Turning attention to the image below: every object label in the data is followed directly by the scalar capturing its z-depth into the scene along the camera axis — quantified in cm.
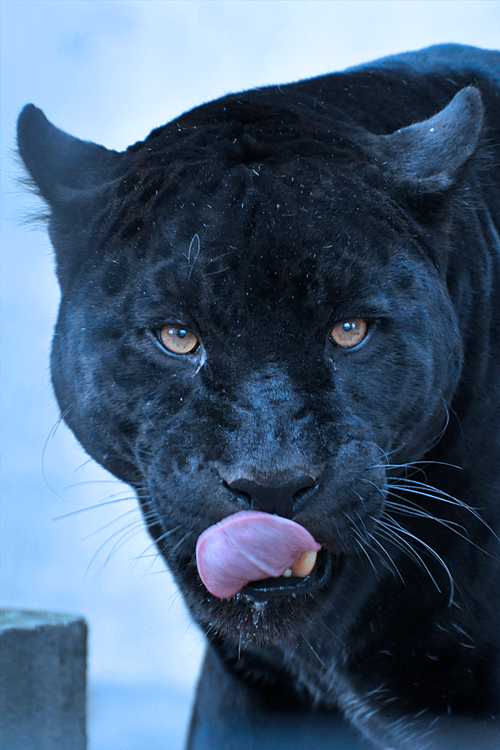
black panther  419
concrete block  439
